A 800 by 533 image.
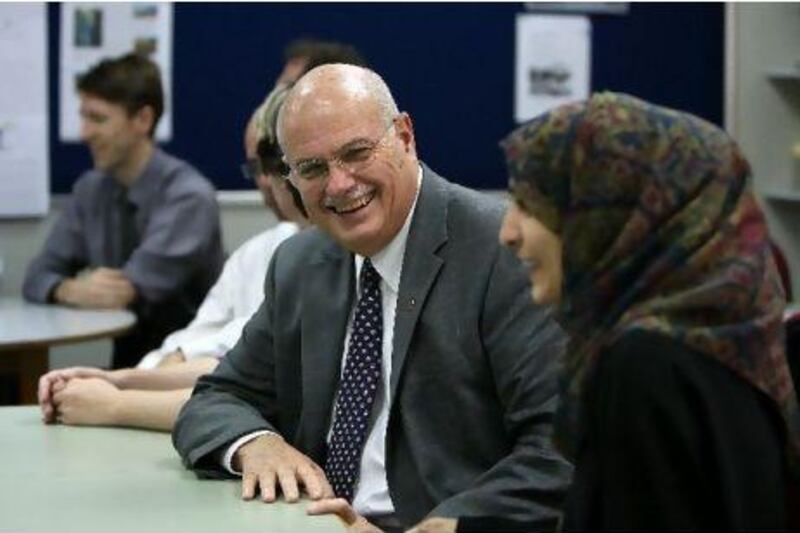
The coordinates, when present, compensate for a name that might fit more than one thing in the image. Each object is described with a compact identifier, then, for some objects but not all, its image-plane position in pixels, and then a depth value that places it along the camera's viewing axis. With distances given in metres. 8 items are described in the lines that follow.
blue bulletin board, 5.41
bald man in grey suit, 2.25
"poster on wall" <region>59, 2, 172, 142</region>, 5.32
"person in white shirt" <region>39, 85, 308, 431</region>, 2.73
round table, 4.20
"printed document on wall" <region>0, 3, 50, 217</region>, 5.26
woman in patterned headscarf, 1.54
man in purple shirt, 4.84
